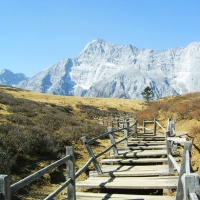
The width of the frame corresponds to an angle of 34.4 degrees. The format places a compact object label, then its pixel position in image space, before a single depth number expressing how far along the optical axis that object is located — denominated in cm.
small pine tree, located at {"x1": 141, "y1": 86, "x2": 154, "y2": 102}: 9575
